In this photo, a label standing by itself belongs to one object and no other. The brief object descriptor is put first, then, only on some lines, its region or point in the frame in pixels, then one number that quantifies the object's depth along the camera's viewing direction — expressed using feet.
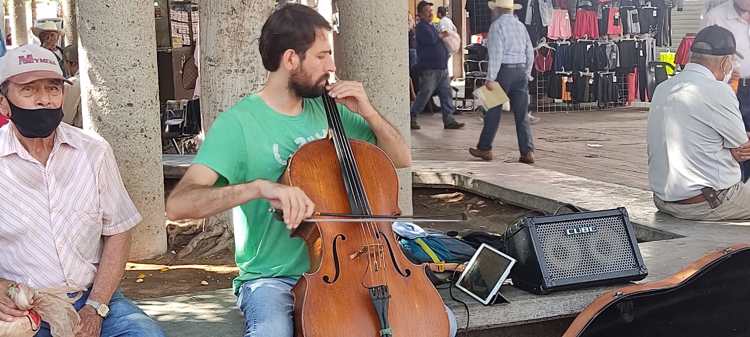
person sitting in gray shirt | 17.49
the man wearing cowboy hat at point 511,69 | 32.50
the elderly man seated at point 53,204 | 10.48
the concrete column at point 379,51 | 20.79
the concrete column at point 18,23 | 70.79
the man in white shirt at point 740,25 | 23.20
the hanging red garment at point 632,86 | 53.93
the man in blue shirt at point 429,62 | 45.44
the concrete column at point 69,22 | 42.60
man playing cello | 10.68
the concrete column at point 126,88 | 18.88
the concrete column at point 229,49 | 19.47
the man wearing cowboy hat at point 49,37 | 33.14
